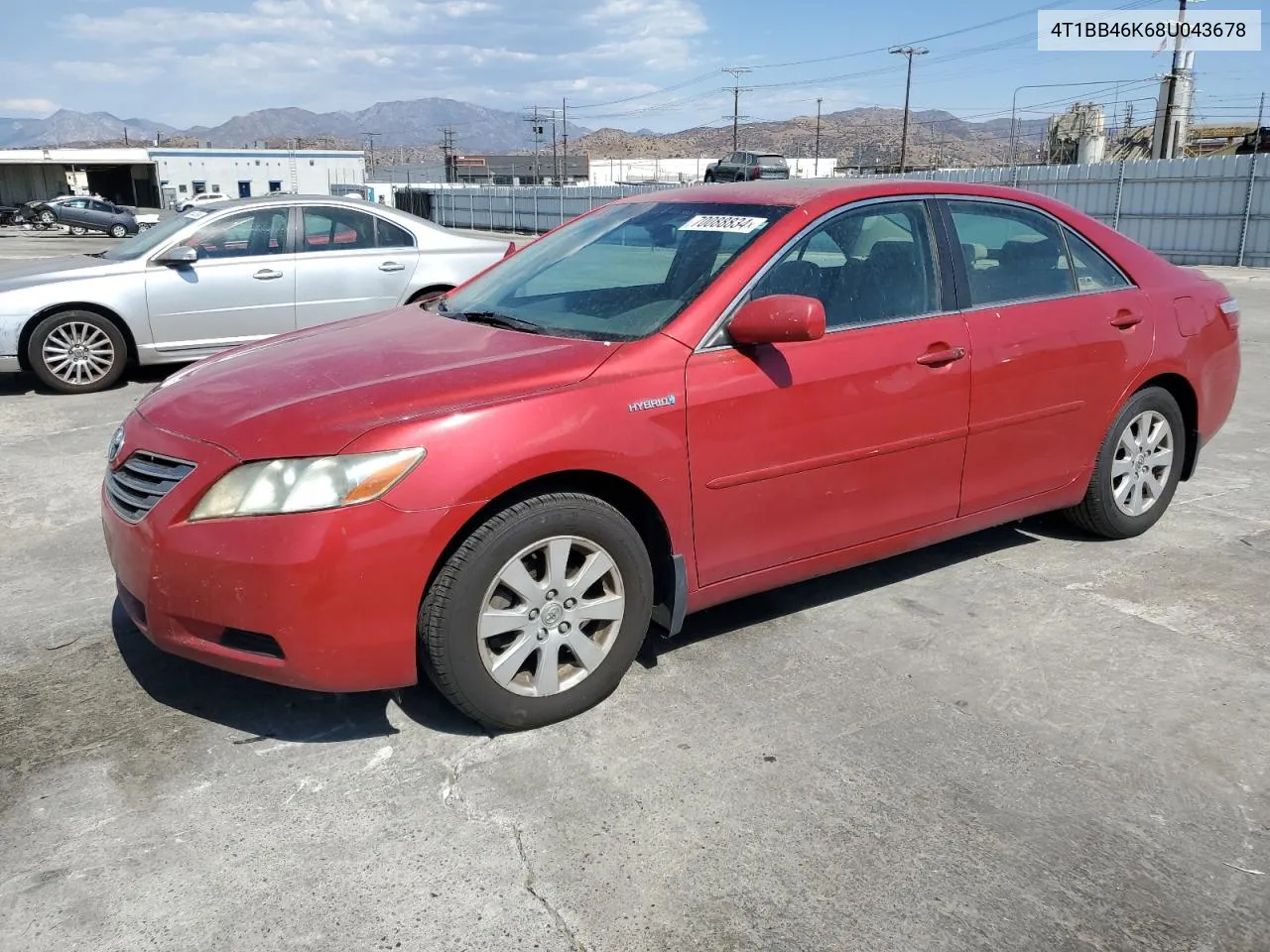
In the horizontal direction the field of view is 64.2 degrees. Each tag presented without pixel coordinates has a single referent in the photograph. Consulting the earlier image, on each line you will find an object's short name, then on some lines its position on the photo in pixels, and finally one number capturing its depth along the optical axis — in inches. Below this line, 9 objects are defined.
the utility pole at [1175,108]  1221.7
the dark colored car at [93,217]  1728.6
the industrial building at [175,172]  2925.7
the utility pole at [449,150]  3326.8
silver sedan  318.0
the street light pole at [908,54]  2662.4
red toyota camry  109.0
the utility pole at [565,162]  3512.6
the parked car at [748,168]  1476.6
